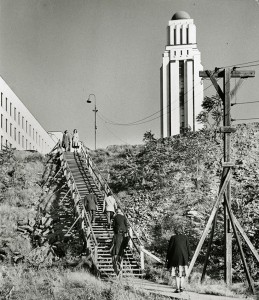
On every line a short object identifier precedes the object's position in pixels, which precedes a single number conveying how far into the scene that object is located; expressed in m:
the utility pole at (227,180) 18.75
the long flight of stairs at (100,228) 19.56
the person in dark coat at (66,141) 35.75
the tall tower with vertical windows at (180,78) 81.56
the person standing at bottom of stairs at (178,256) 16.00
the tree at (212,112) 38.41
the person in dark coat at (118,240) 18.52
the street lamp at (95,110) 43.81
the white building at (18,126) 62.50
